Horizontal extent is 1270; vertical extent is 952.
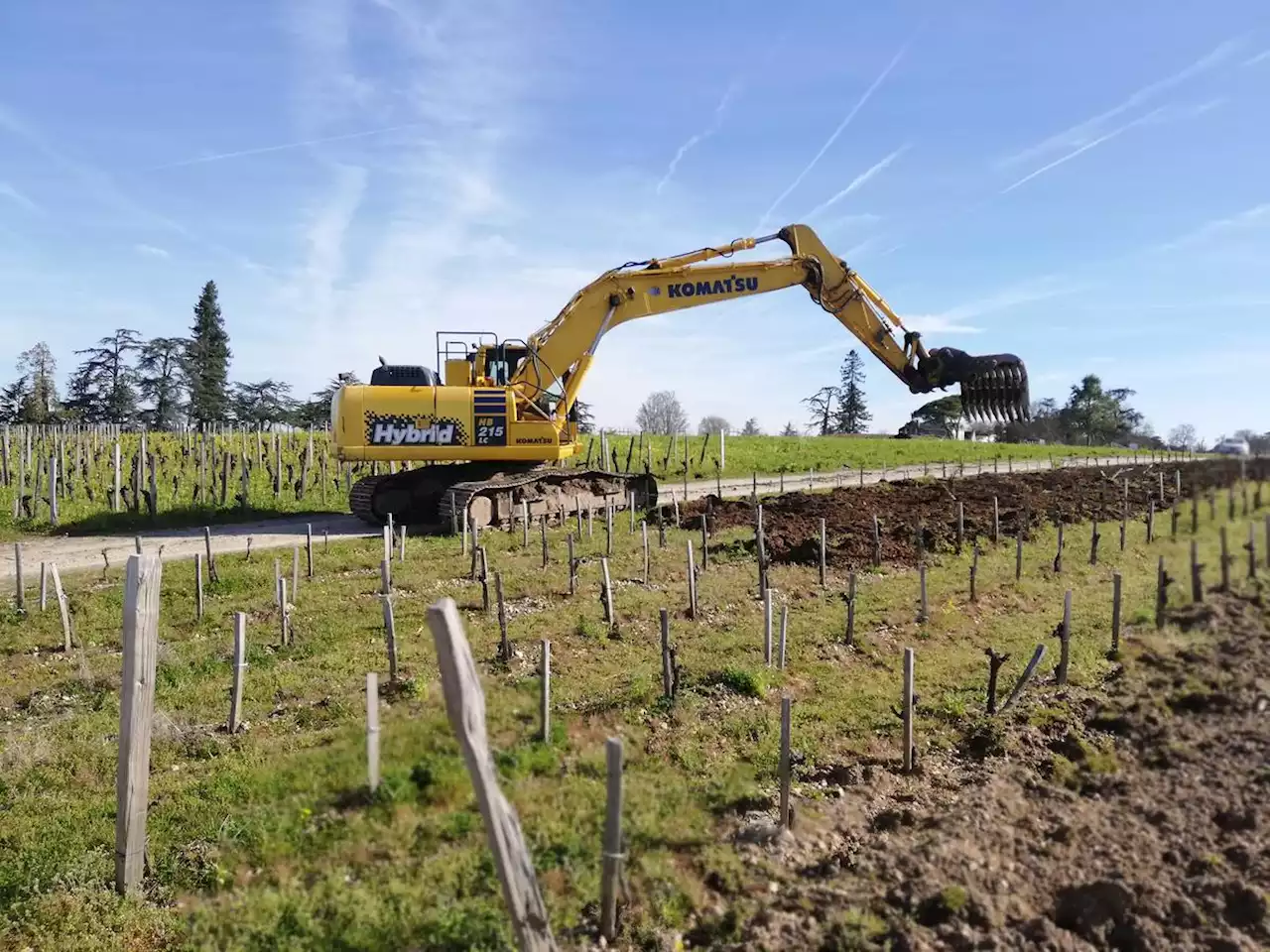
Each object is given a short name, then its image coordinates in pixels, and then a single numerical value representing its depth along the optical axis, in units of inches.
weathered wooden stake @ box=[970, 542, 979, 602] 377.7
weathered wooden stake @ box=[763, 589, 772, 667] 322.0
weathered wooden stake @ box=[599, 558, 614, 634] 377.4
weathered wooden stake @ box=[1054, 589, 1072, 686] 207.1
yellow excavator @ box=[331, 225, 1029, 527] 636.7
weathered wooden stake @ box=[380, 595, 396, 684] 310.7
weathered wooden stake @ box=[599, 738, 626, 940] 158.2
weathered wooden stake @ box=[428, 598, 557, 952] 133.3
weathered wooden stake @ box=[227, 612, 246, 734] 274.5
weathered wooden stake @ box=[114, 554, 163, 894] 190.4
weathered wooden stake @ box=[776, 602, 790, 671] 314.8
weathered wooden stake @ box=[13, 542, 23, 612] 441.7
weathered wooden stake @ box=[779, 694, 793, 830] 193.6
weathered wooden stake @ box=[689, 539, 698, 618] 392.2
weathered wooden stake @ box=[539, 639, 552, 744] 248.1
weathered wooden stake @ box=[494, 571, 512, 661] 330.0
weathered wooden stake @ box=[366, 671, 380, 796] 210.4
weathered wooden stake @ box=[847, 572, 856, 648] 345.1
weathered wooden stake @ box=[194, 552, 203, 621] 424.2
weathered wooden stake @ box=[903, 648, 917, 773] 224.8
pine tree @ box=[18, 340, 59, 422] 2052.2
